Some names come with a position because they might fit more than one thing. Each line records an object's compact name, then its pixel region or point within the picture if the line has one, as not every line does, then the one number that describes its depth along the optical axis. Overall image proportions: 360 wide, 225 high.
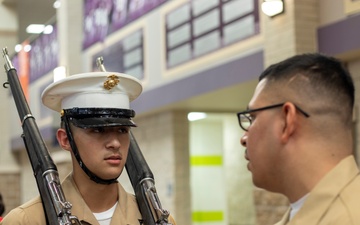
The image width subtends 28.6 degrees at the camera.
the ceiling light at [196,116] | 10.48
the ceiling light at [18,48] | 16.33
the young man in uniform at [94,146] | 2.35
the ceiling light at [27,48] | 15.78
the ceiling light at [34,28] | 18.19
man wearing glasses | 1.51
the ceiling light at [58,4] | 13.09
